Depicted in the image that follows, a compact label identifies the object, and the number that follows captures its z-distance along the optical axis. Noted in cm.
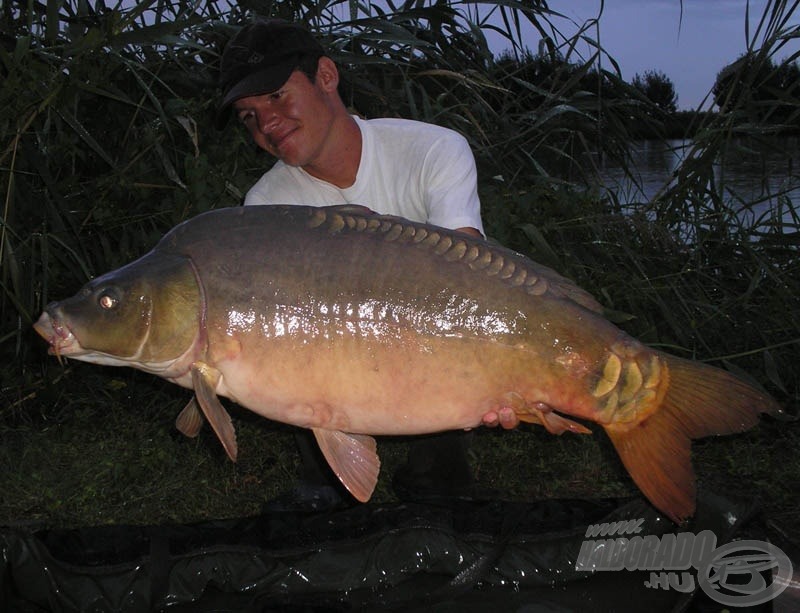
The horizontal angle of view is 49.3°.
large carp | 172
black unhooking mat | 202
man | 228
